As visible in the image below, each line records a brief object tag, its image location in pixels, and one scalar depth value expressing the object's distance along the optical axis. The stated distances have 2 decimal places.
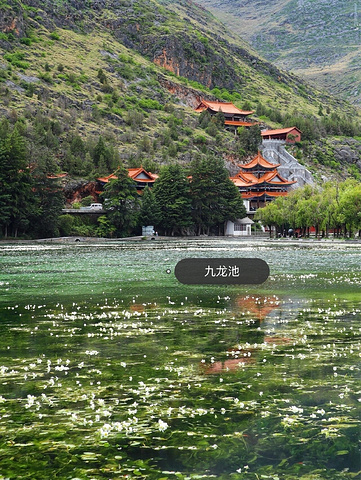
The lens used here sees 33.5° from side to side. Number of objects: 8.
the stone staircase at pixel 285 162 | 133.38
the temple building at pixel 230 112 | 160.38
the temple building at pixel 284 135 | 153.00
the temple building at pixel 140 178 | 100.81
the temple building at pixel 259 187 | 118.94
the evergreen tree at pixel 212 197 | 92.81
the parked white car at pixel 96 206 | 87.14
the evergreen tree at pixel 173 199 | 87.62
